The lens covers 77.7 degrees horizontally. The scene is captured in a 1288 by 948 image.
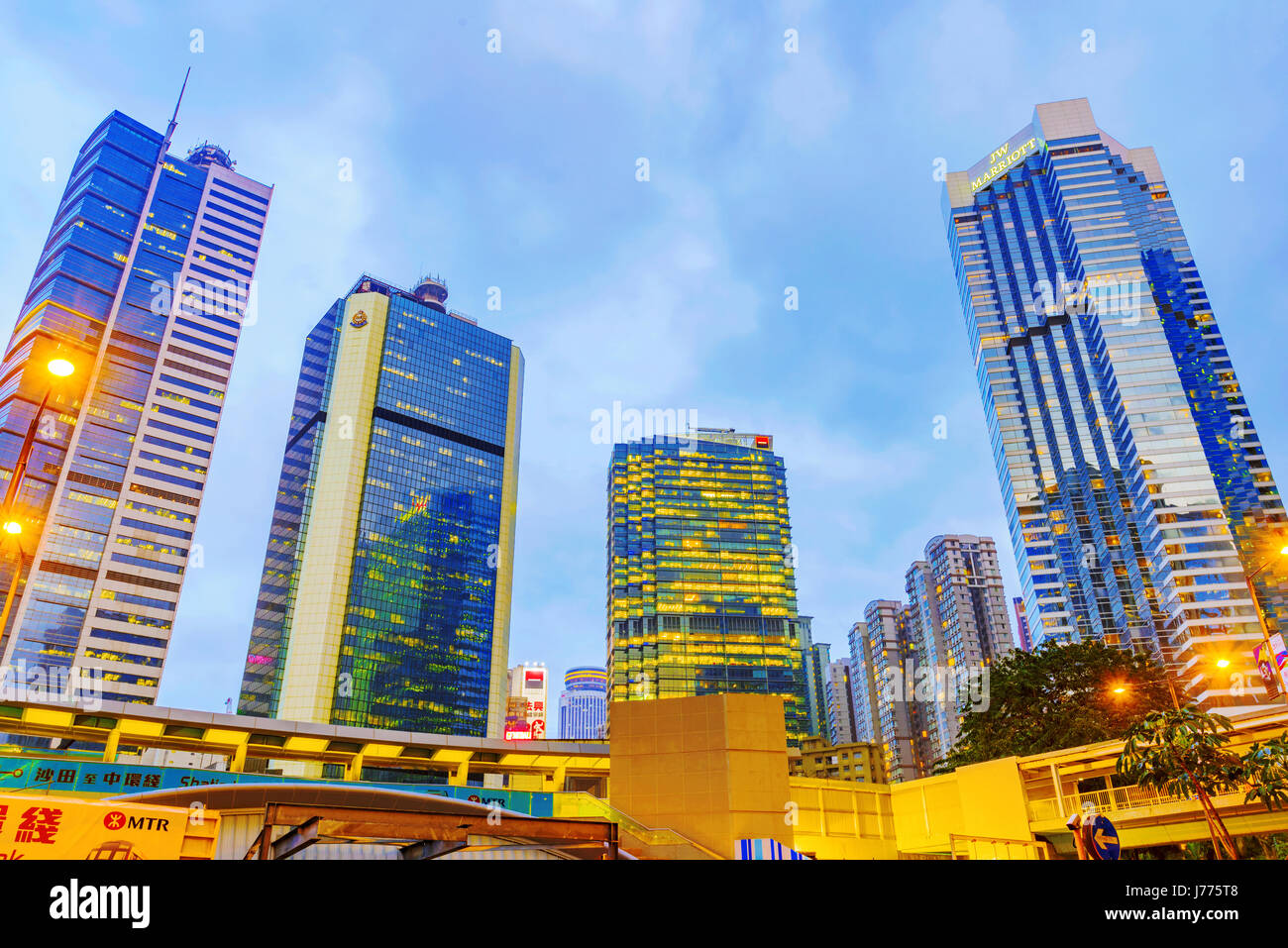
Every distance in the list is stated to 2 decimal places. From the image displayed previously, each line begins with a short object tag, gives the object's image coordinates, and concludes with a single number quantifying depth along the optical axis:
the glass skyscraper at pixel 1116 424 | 142.50
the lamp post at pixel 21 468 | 16.52
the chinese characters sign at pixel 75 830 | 14.45
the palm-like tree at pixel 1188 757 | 26.56
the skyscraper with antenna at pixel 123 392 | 142.88
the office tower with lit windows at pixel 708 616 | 178.62
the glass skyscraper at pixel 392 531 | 150.62
